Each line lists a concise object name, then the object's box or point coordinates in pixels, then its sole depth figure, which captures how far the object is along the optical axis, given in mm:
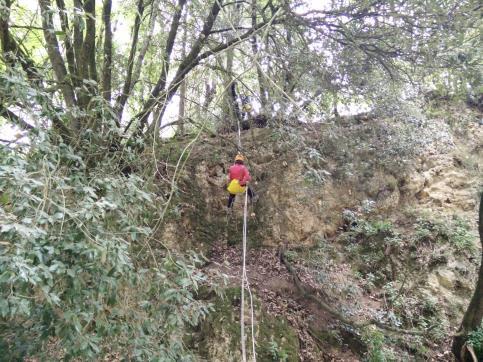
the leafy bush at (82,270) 2018
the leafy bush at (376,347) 5488
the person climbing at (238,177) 6297
